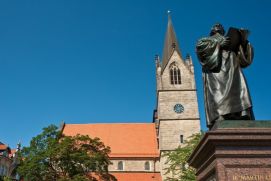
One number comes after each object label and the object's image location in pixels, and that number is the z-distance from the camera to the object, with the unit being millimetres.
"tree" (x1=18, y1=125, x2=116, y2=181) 26188
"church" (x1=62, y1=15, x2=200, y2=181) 39594
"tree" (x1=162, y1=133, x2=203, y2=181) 22370
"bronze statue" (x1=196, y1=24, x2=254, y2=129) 6438
